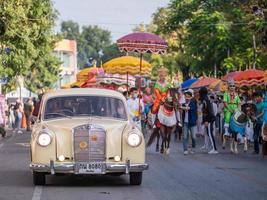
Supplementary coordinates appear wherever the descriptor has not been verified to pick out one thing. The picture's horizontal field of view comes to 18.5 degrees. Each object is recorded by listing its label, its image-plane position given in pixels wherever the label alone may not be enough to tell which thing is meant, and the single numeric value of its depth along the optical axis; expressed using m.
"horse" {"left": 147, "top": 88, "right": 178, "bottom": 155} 22.12
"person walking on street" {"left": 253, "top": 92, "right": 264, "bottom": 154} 23.17
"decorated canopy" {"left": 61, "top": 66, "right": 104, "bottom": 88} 43.01
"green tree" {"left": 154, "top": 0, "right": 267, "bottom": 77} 46.88
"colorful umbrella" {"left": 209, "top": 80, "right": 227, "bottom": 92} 34.26
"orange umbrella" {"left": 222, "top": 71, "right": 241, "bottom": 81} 33.30
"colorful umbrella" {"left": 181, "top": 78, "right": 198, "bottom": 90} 46.83
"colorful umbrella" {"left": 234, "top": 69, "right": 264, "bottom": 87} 32.59
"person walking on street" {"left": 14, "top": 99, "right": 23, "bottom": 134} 41.43
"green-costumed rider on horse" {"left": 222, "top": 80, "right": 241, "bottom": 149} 24.16
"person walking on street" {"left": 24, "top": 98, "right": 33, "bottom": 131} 41.23
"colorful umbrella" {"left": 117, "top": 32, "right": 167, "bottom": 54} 28.52
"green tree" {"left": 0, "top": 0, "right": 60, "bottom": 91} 31.02
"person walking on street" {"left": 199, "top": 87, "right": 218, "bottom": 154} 23.25
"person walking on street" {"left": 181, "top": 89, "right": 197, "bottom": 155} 23.09
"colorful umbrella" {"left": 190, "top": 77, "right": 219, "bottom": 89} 40.85
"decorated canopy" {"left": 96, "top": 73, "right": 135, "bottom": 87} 39.97
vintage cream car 14.02
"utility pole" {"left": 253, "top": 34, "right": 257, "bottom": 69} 42.28
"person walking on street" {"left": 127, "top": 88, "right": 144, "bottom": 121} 26.88
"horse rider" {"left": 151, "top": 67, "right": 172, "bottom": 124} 22.15
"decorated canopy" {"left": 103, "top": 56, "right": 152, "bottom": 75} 35.09
